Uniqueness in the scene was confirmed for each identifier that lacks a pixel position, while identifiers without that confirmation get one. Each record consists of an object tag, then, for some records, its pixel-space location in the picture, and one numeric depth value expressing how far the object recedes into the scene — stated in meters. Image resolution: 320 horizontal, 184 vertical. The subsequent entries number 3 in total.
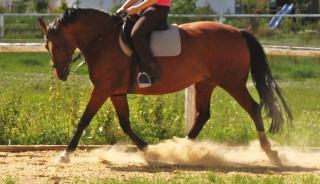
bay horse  17.49
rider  17.18
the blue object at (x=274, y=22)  43.17
